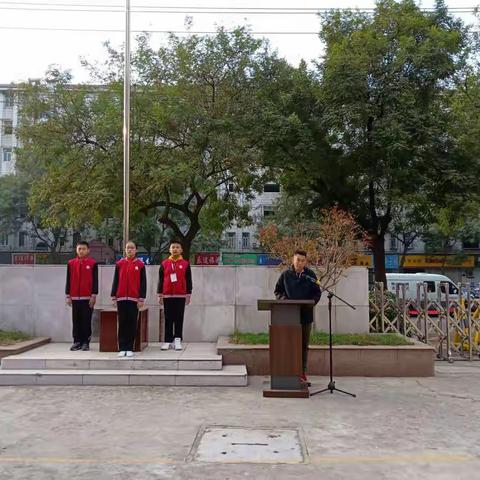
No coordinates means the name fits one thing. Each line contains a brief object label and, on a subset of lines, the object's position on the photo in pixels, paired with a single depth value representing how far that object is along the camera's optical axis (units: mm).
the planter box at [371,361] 8789
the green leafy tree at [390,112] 14602
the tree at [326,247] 10039
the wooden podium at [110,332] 8875
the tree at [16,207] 37844
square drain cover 4840
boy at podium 7652
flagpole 10828
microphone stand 7375
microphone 7688
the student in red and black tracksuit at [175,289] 9039
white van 23922
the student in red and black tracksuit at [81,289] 9117
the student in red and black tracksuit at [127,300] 8461
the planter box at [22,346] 8647
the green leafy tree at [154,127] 17062
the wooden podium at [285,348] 7148
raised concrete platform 7867
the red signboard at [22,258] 43531
